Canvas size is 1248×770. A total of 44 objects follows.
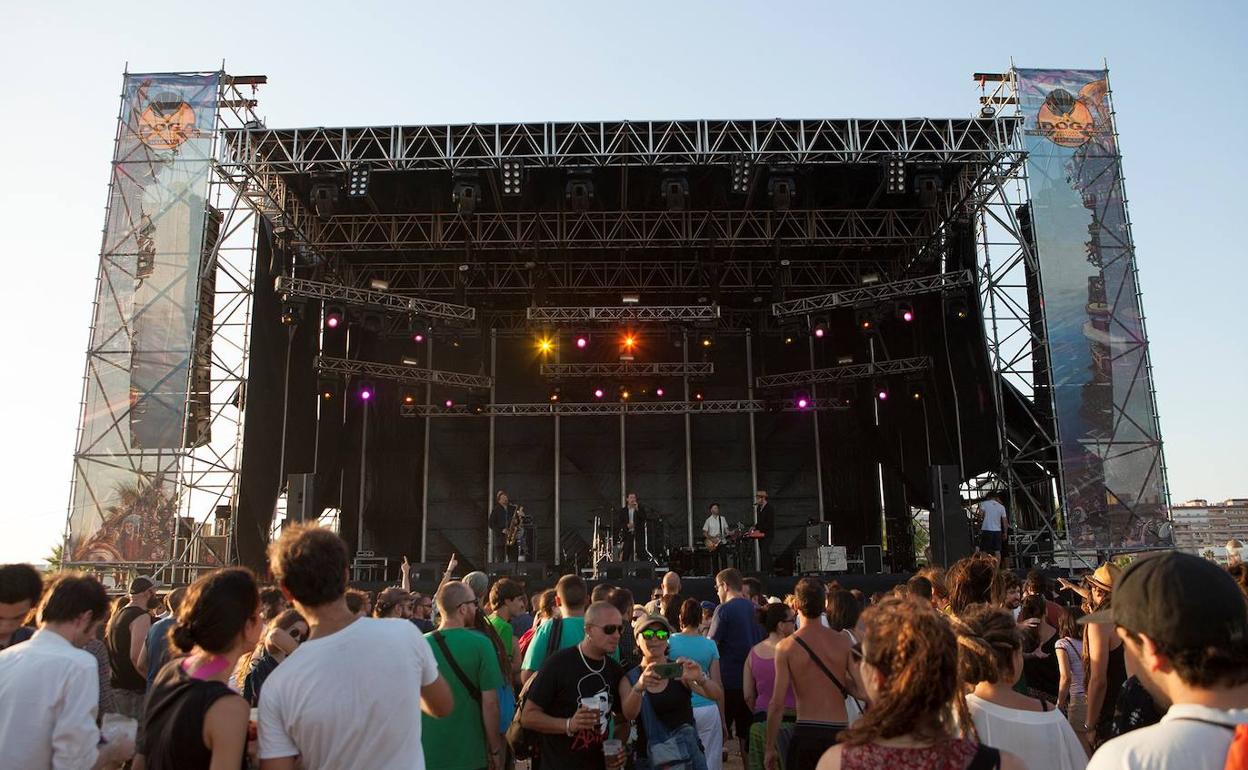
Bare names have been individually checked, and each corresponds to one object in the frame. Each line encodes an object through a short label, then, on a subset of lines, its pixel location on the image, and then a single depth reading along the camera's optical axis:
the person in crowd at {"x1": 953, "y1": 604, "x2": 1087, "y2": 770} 2.71
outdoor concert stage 14.88
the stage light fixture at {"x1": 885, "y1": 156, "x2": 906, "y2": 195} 15.01
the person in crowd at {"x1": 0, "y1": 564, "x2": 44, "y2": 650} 3.44
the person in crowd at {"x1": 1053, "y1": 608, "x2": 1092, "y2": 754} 4.76
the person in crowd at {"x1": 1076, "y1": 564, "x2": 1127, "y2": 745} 4.20
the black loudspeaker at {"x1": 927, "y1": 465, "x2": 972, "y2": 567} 13.44
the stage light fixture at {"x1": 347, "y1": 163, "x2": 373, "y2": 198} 14.86
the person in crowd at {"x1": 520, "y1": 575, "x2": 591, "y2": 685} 4.70
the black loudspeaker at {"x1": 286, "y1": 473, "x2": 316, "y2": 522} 14.98
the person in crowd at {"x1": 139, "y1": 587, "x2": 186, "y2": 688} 5.57
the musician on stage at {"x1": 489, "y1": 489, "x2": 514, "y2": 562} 16.50
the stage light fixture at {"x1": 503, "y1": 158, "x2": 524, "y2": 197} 15.04
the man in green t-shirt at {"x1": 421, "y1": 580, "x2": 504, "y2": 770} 3.80
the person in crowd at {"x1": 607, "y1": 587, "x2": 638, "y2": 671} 4.65
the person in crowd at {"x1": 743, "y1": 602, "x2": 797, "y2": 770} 5.40
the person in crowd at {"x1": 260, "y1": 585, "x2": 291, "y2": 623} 4.83
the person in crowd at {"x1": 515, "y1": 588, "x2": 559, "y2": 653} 6.16
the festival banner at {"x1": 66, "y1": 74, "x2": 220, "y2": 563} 14.16
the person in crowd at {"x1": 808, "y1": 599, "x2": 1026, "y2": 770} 1.88
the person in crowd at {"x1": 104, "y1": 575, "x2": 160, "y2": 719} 5.86
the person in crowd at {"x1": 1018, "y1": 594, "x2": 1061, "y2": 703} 5.01
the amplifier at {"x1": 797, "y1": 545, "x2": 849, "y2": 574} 15.44
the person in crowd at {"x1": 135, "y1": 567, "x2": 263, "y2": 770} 2.41
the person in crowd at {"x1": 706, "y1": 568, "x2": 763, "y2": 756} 6.23
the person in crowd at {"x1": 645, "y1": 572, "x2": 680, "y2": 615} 6.34
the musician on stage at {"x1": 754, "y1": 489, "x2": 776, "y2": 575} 15.21
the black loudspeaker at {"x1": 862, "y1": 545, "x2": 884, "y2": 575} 15.70
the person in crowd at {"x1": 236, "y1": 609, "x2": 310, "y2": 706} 3.71
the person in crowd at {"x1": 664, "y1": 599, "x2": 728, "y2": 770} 5.11
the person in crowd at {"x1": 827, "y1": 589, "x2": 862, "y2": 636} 4.70
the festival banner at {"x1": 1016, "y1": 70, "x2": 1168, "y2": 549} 14.46
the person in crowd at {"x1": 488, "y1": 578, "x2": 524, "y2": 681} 5.68
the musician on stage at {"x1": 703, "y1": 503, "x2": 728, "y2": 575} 15.77
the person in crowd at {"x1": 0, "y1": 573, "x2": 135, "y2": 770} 2.75
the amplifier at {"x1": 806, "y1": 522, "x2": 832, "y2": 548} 16.02
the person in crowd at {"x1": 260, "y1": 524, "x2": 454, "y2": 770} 2.60
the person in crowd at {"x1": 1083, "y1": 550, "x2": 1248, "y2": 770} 1.58
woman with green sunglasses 4.23
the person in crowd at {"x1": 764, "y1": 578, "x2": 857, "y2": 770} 4.33
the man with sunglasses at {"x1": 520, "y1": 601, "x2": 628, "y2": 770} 3.68
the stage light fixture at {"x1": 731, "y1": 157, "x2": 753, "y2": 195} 15.01
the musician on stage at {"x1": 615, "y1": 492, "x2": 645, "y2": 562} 16.47
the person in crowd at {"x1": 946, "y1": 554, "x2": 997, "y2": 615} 4.42
